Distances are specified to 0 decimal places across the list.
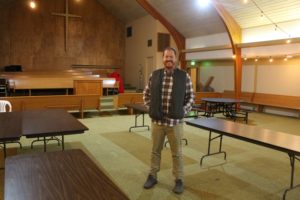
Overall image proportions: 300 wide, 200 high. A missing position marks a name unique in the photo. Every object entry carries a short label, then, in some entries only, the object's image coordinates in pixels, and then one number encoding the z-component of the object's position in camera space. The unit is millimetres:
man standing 2691
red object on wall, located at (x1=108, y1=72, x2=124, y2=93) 11250
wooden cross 12492
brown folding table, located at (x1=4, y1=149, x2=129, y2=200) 1384
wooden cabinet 8672
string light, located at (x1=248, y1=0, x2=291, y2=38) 7755
